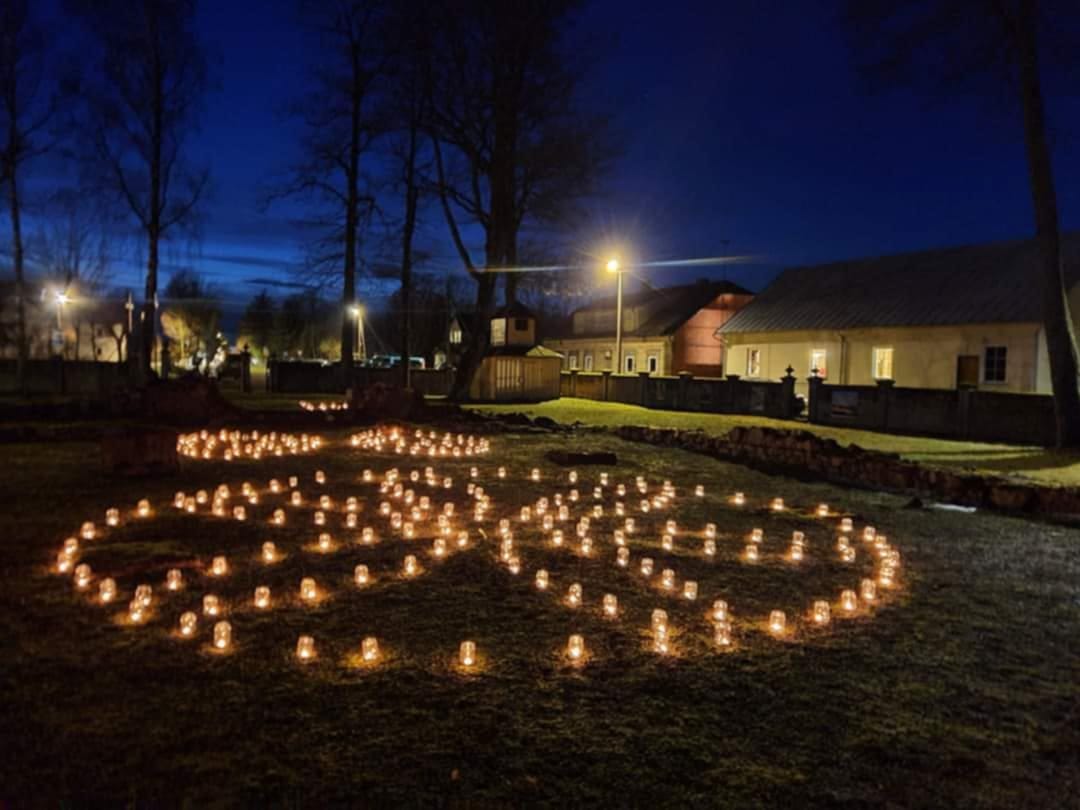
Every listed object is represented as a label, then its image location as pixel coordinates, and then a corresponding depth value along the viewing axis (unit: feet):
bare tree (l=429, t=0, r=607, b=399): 92.12
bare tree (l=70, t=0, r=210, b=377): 88.17
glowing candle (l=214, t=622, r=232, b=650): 14.32
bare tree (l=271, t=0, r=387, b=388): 97.30
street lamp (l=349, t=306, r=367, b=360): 201.43
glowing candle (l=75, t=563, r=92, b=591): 18.19
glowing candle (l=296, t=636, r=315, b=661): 13.84
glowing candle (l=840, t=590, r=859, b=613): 17.38
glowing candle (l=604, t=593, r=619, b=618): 16.72
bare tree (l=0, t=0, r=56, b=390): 81.56
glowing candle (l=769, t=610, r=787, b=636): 15.76
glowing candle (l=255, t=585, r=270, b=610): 16.90
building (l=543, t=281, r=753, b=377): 151.02
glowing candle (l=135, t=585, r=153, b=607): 16.47
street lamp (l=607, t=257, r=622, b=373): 114.62
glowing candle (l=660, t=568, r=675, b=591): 18.88
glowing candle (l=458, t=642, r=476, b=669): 13.67
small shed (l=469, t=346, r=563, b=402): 108.99
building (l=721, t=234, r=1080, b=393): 86.58
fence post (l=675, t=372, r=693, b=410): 95.04
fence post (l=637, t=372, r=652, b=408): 101.81
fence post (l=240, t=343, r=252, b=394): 130.82
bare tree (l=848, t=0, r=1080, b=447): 53.57
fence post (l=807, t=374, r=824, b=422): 76.54
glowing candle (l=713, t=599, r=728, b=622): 16.35
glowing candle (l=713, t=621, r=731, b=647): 15.05
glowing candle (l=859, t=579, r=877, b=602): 18.20
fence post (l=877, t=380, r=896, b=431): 69.72
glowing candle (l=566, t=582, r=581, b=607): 17.43
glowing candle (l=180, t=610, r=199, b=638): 15.02
